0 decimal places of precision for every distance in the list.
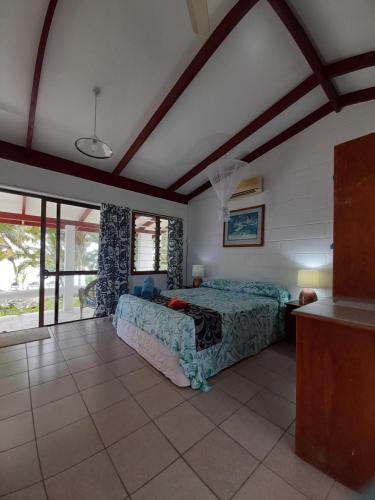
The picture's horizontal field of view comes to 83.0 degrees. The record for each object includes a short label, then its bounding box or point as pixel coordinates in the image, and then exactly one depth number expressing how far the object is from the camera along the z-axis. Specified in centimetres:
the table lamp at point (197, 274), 471
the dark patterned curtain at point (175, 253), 504
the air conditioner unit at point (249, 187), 383
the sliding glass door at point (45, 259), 362
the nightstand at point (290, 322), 296
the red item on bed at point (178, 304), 246
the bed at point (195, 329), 198
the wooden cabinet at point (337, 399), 105
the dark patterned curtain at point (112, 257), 395
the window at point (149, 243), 465
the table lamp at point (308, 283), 285
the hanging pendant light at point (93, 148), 219
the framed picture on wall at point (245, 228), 386
